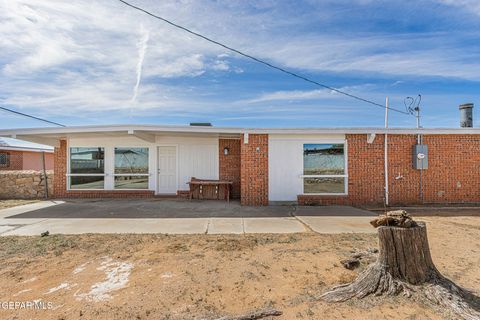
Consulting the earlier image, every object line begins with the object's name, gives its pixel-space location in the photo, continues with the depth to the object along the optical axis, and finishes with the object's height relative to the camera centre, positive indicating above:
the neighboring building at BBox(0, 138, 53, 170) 18.00 +0.61
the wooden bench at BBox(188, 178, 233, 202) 10.21 -0.85
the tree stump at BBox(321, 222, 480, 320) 2.91 -1.28
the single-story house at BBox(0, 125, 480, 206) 9.05 +0.02
